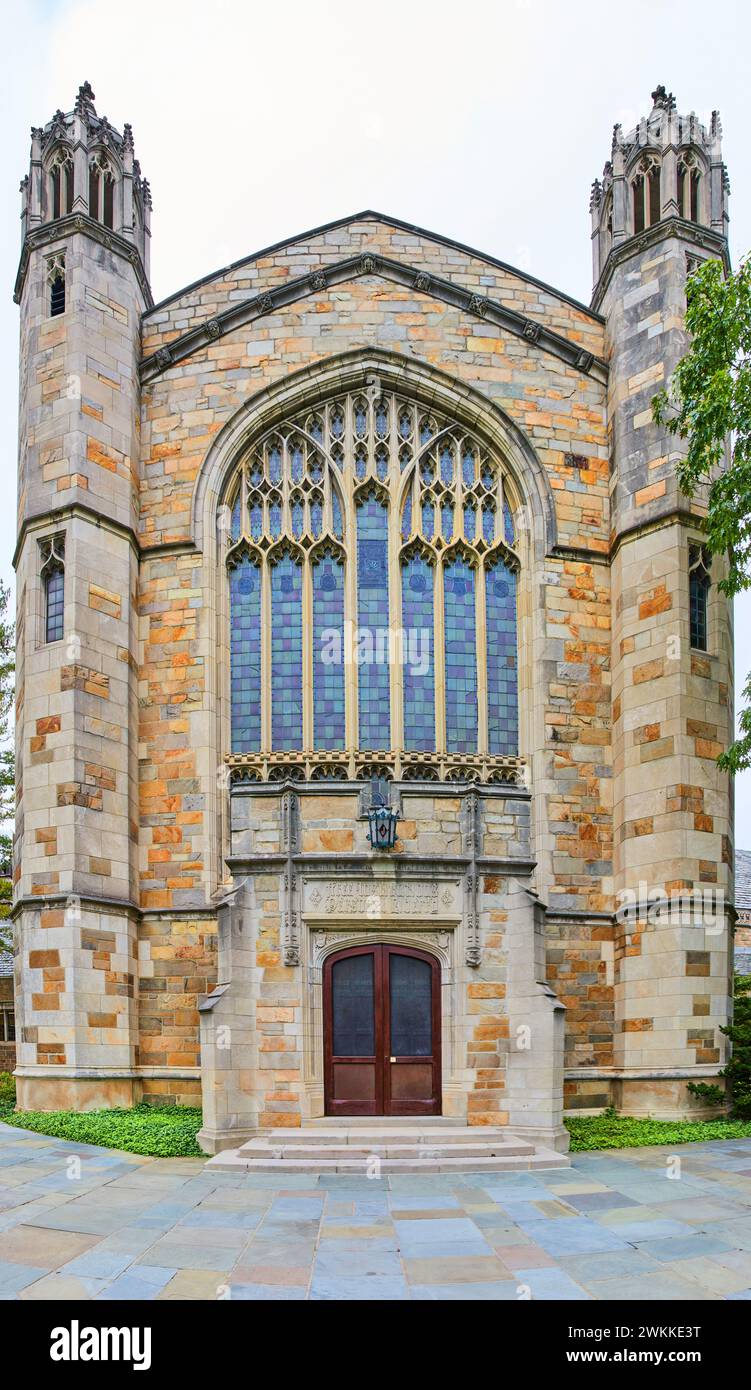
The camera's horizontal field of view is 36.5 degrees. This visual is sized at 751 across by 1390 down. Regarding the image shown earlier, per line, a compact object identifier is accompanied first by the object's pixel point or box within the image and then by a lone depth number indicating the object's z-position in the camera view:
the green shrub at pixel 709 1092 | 14.99
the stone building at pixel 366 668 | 14.40
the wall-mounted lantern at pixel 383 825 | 14.37
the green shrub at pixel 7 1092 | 16.88
